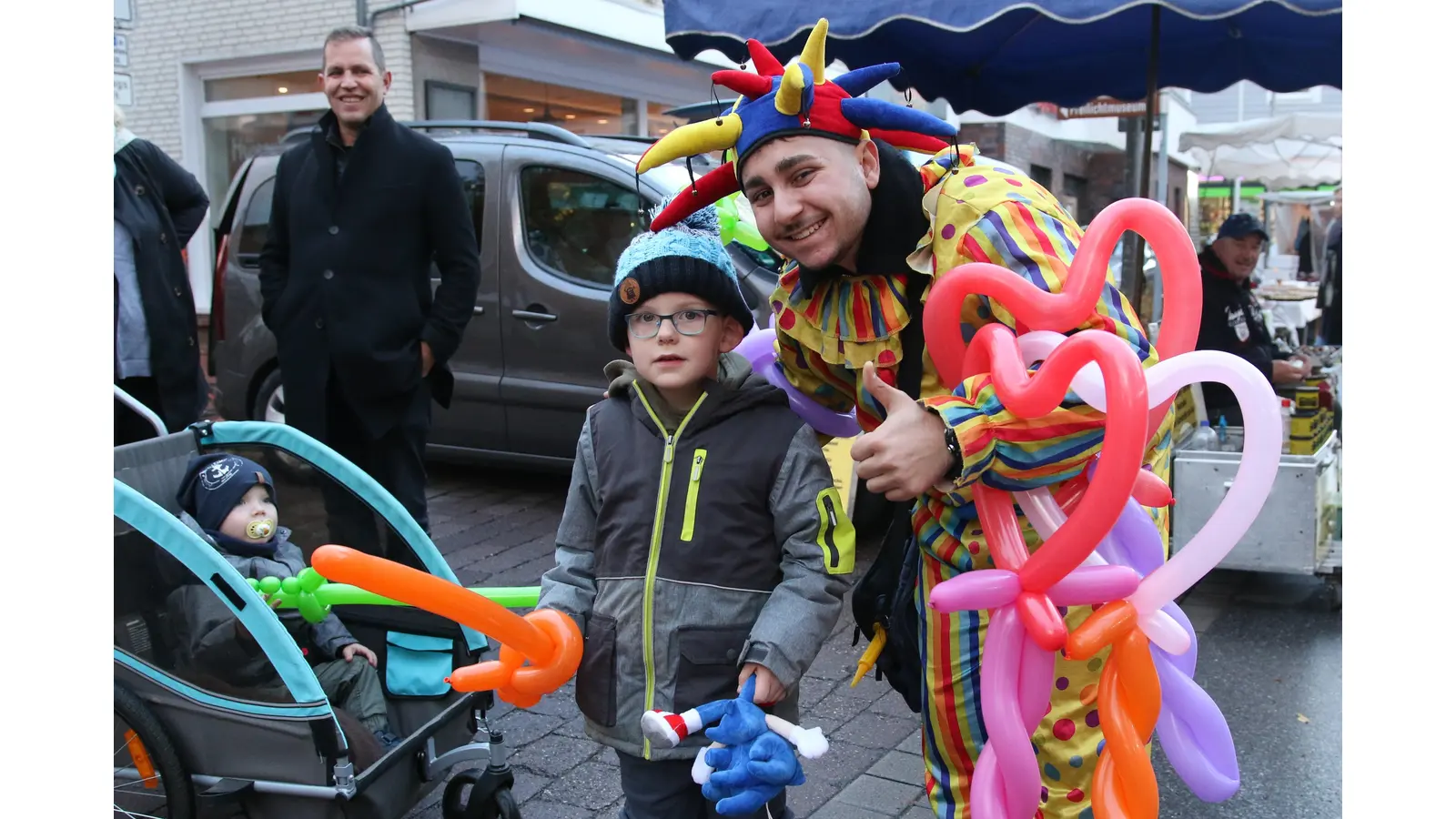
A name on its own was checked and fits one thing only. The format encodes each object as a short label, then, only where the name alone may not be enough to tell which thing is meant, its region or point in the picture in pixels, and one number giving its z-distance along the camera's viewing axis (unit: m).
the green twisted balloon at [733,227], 2.63
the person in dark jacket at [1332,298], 11.89
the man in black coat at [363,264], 3.90
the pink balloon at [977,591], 1.74
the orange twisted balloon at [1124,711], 1.68
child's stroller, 2.53
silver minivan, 5.94
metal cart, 4.80
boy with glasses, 2.06
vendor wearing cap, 5.80
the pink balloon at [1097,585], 1.74
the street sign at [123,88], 5.82
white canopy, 11.72
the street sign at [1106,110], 7.82
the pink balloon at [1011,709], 1.79
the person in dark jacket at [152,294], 4.24
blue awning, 4.66
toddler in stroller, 2.99
